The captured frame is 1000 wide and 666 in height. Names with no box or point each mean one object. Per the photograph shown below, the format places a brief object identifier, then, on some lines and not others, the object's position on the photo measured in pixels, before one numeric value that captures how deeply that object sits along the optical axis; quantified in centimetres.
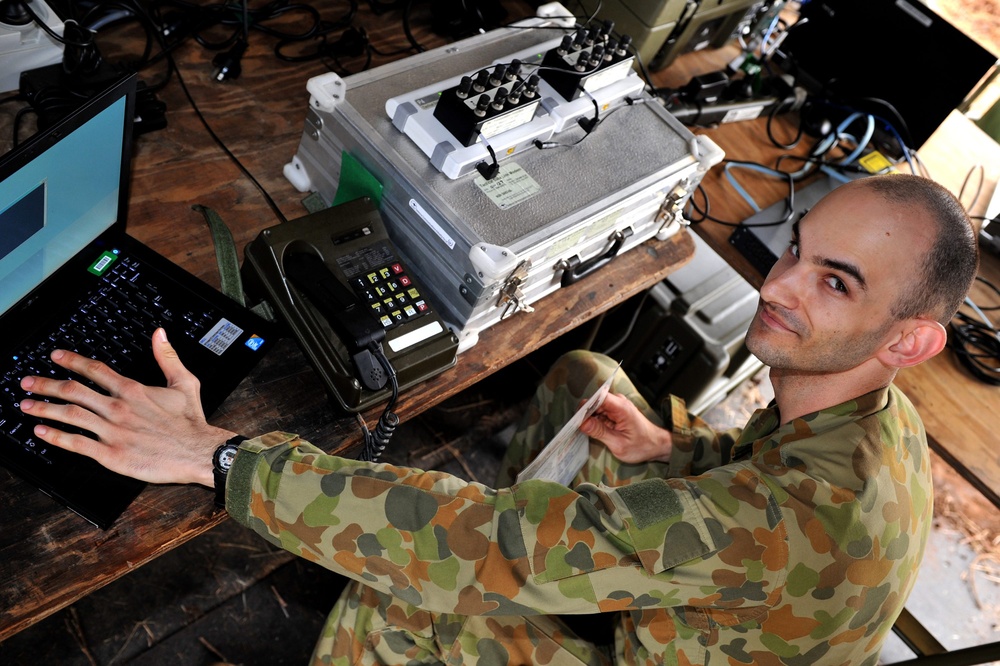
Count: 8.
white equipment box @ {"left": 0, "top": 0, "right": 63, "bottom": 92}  136
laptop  103
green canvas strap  132
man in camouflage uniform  105
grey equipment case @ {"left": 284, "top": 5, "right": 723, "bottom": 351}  134
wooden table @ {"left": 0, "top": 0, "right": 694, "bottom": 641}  103
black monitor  190
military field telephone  123
